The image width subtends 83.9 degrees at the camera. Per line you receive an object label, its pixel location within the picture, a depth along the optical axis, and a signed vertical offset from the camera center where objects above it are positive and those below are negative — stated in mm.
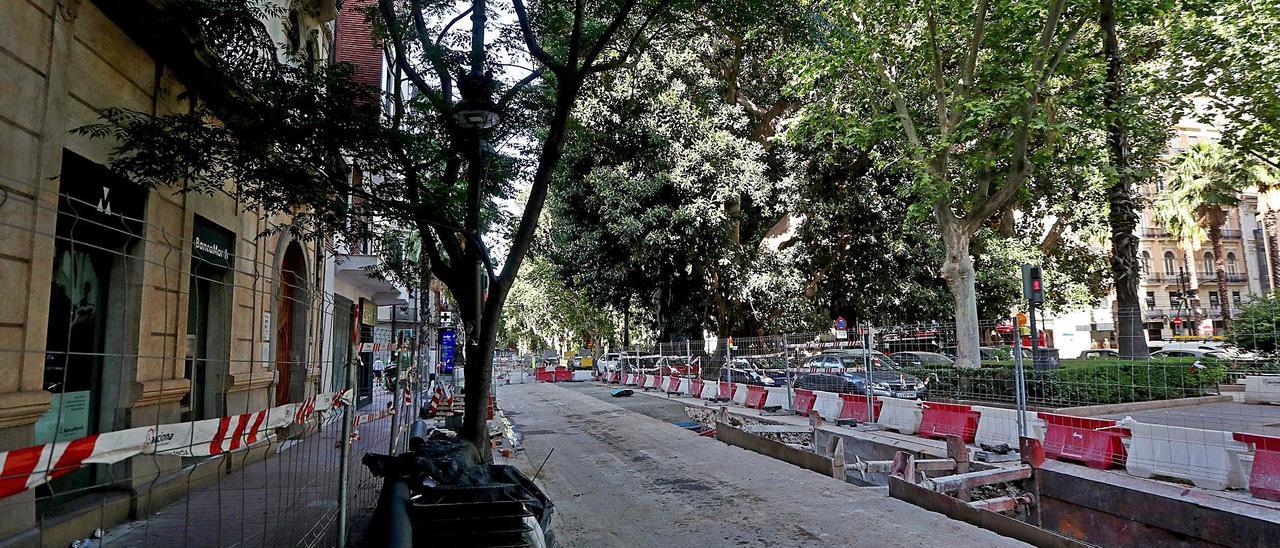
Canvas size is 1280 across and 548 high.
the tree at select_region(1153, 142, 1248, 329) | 19016 +4709
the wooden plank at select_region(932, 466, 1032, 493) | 7746 -1497
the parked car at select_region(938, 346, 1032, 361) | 12330 -172
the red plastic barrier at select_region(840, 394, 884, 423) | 13906 -1230
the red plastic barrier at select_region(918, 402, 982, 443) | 11438 -1270
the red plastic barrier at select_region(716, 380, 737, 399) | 19812 -1242
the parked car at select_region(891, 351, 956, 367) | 13070 -280
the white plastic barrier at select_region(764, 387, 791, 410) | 17312 -1271
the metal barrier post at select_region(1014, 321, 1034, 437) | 10219 -649
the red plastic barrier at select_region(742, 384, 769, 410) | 17953 -1276
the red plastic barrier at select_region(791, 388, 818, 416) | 15609 -1242
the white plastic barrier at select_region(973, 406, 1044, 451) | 10959 -1302
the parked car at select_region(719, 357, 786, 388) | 19188 -809
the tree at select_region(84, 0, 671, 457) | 6676 +2365
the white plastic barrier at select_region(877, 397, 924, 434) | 12578 -1280
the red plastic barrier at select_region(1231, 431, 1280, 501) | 7242 -1321
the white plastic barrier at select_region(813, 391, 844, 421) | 14663 -1229
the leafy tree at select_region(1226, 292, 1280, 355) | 8531 +115
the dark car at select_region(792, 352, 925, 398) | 14008 -725
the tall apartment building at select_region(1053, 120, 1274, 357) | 45094 +4469
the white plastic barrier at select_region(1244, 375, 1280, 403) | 9281 -670
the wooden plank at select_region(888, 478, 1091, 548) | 5859 -1579
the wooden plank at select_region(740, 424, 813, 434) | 12129 -1422
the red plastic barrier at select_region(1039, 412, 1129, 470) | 9195 -1324
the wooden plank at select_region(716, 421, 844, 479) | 9266 -1520
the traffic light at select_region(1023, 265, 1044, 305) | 11453 +929
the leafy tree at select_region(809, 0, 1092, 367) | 15102 +6040
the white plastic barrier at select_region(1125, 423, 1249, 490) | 7781 -1315
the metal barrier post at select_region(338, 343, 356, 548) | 4758 -794
